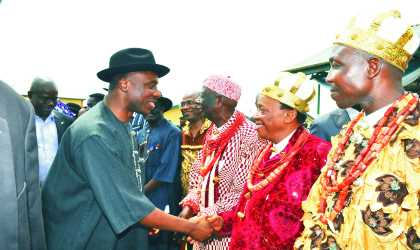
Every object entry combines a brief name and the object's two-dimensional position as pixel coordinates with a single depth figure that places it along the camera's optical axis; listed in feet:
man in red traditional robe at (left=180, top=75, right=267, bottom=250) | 10.50
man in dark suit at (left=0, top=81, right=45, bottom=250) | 4.06
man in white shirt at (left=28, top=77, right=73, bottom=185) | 16.25
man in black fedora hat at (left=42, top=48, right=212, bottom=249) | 7.54
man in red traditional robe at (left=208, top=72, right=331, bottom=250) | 7.32
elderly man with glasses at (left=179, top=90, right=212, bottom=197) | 16.76
